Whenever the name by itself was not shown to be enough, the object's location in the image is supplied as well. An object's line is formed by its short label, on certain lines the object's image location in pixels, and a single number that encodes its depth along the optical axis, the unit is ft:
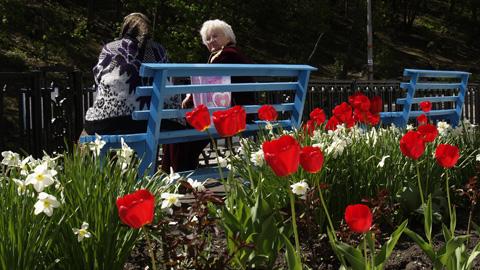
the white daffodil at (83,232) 8.14
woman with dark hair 18.57
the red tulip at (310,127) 14.61
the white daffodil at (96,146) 10.47
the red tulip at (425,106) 20.27
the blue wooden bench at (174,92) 16.07
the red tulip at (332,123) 15.20
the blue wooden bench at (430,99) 27.50
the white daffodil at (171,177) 10.07
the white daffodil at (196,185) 9.67
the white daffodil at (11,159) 9.78
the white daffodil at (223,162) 12.12
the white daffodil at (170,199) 8.43
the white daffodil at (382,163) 12.22
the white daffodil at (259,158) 11.37
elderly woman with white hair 21.89
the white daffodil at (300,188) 9.26
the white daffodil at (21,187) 8.54
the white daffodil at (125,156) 10.29
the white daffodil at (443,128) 16.40
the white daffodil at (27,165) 9.54
